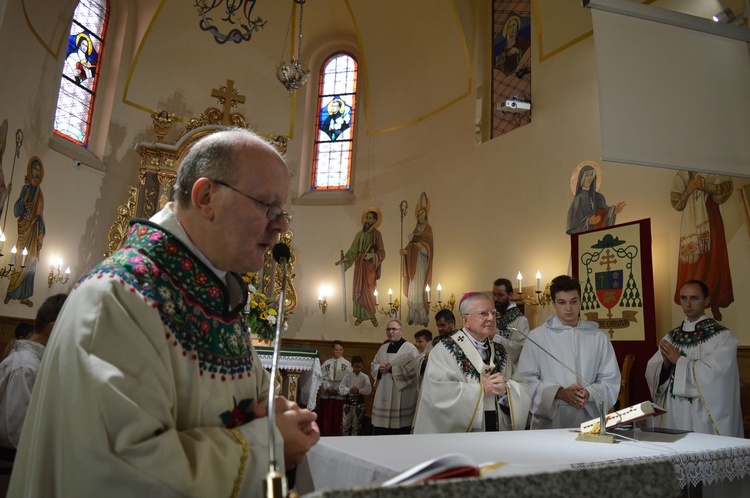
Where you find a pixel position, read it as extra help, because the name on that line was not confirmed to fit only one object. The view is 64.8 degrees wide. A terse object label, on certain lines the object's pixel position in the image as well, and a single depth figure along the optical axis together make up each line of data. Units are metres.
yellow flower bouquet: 6.99
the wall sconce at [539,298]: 7.55
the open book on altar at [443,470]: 1.08
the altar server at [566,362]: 4.34
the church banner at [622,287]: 6.17
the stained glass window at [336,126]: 12.87
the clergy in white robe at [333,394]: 9.84
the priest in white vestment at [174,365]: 1.24
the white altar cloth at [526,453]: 2.23
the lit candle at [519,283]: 7.55
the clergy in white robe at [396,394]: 8.23
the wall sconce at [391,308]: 10.66
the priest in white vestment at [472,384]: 3.80
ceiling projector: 8.42
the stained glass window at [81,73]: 10.56
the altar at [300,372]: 7.30
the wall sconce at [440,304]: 9.66
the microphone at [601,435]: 2.96
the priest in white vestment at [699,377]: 4.78
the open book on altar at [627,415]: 2.95
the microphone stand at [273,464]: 0.94
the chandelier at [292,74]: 9.02
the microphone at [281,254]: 1.86
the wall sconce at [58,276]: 9.34
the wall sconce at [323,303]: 11.62
